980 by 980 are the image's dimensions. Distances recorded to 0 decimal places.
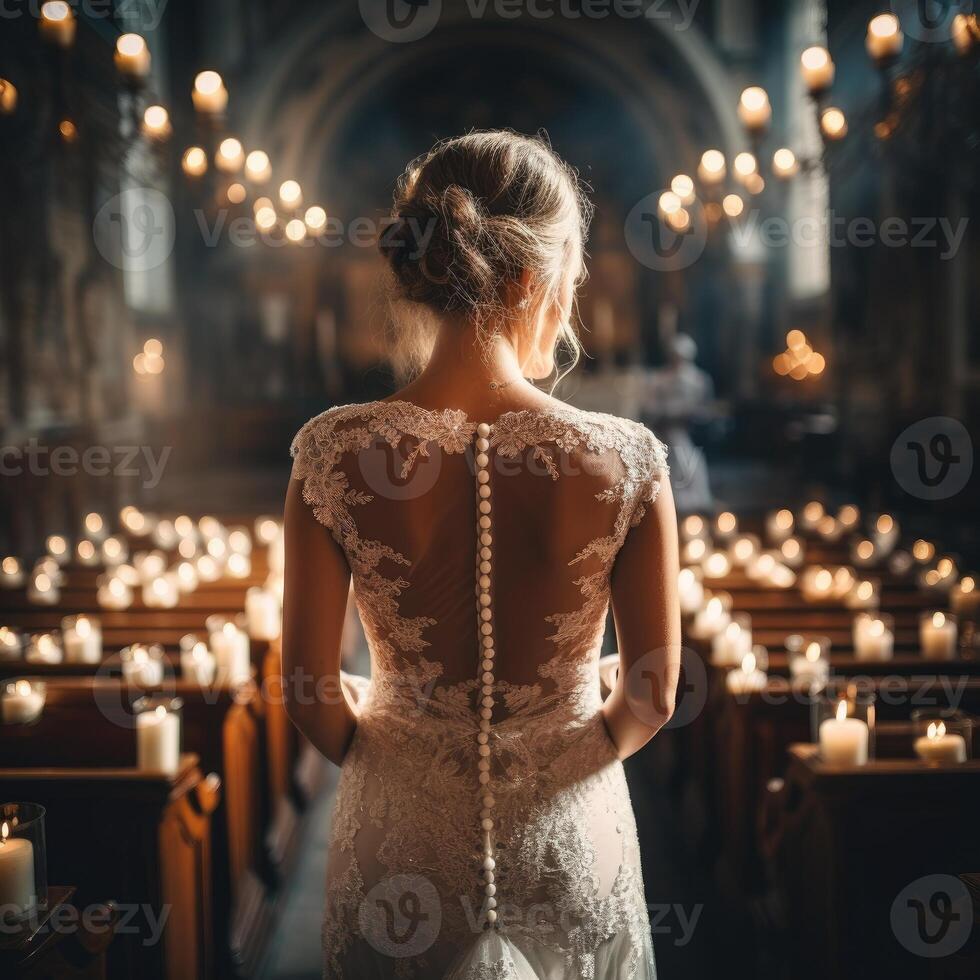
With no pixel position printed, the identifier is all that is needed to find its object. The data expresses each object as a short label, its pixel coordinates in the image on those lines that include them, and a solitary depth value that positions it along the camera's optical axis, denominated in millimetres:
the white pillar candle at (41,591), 4855
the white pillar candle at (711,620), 3988
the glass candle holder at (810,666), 3371
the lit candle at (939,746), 2607
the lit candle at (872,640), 3662
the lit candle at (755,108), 5711
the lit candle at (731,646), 3781
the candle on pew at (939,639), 3725
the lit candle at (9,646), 3656
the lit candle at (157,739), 2596
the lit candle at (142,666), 3150
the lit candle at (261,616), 4152
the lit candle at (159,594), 4856
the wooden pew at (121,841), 2574
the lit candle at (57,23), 4168
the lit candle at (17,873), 1880
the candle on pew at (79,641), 3709
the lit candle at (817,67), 5121
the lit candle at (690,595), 4637
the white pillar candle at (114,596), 4641
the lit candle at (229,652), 3525
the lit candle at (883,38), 4637
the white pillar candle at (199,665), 3363
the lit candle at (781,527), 6699
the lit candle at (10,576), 5344
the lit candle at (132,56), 4824
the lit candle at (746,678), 3357
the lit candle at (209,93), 5215
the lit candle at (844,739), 2604
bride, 1603
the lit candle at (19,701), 2836
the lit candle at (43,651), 3680
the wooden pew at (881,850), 2562
